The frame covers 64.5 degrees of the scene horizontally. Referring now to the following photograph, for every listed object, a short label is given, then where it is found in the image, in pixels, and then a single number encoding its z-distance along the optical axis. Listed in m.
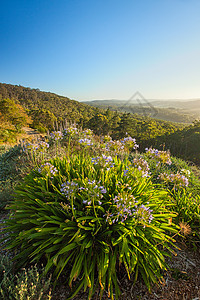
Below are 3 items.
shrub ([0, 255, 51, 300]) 1.80
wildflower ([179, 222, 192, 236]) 2.61
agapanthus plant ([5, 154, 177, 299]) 2.10
